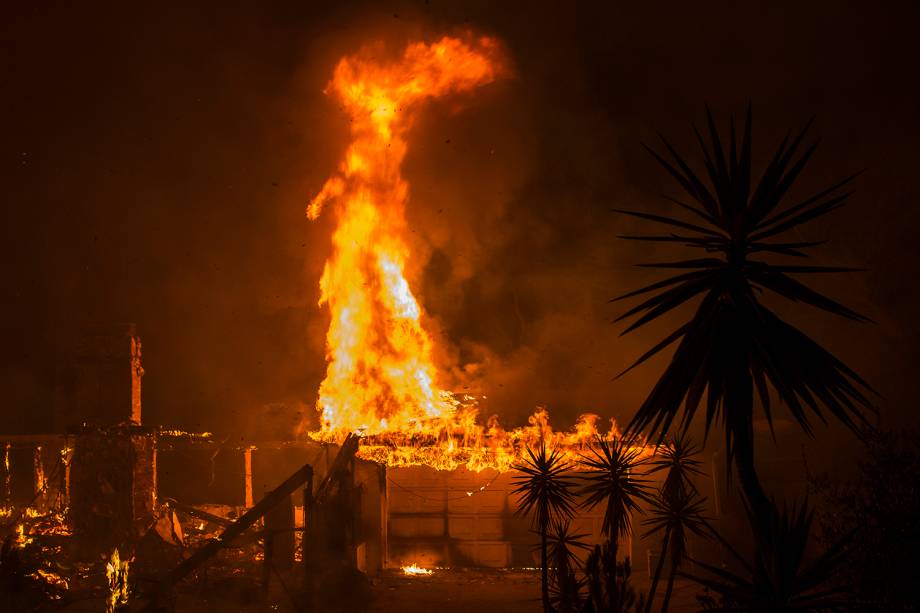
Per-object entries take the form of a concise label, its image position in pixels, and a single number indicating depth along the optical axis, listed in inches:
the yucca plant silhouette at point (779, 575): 290.2
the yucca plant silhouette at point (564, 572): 393.1
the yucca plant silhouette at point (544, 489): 645.3
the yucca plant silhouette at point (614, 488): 584.1
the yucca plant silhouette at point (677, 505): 564.7
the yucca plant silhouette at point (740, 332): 332.2
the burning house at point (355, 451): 788.0
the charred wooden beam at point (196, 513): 948.0
